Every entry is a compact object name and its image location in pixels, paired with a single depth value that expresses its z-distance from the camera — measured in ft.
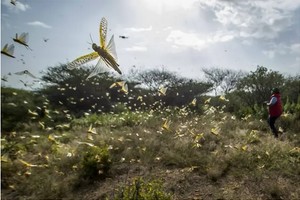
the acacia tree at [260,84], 37.23
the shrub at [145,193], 9.19
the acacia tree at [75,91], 44.80
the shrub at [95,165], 15.94
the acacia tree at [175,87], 50.39
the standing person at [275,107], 20.75
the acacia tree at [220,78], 74.33
